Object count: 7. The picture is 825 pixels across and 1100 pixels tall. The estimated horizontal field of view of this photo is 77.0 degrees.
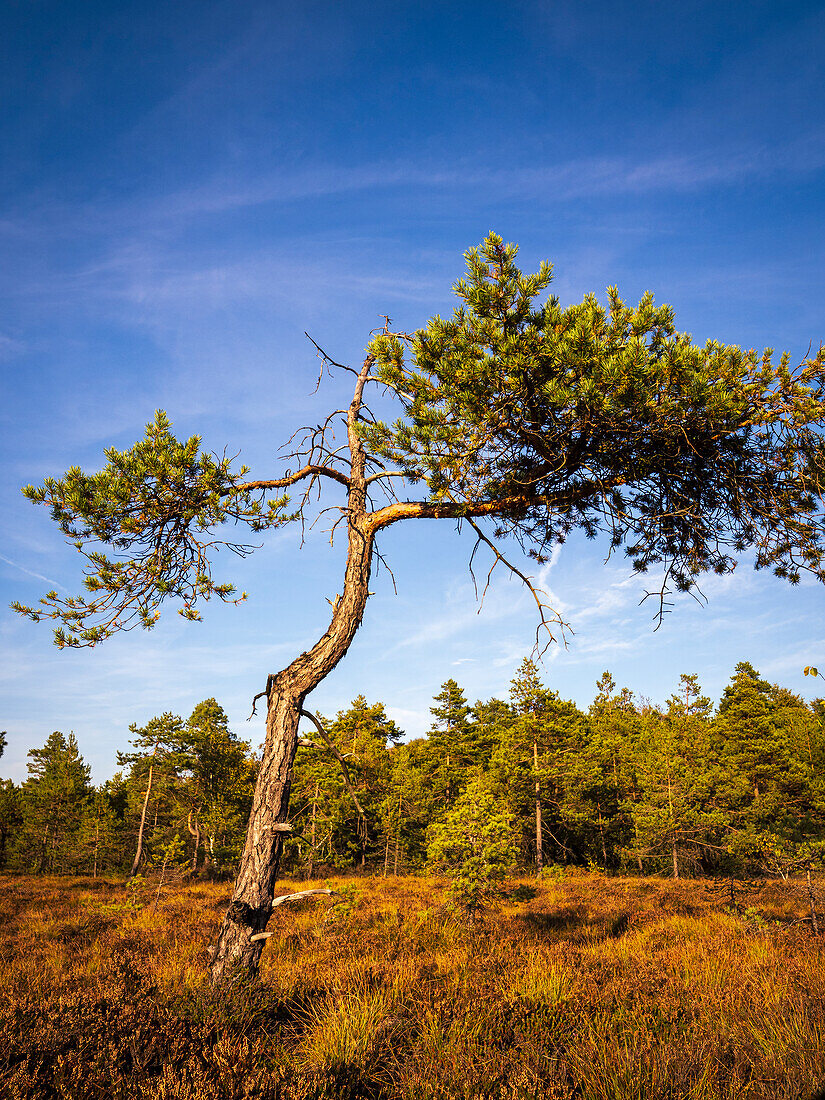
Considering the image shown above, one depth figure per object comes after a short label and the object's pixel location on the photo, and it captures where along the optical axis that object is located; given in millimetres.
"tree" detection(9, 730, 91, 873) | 34531
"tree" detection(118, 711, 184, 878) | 27453
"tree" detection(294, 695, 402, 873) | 22750
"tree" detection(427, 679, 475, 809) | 30422
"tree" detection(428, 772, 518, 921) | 8977
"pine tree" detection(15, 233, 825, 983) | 4281
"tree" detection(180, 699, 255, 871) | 27788
